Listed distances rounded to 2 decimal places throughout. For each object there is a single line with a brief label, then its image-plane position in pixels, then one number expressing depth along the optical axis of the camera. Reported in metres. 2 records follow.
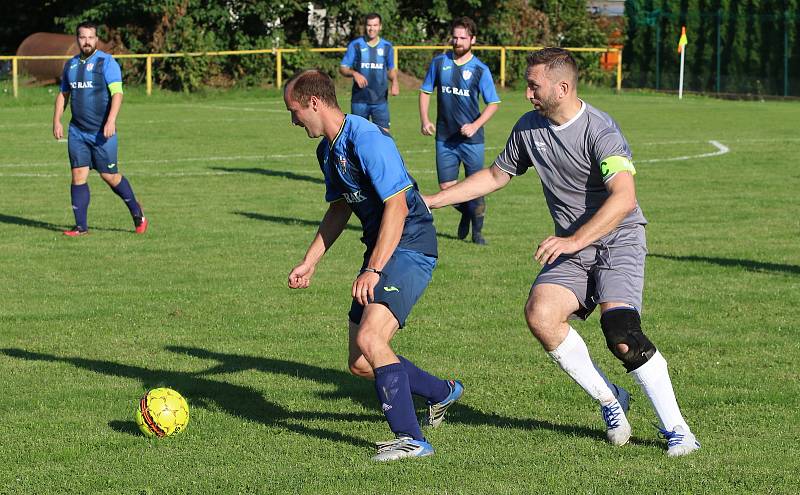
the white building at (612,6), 62.32
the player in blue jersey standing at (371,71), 17.83
